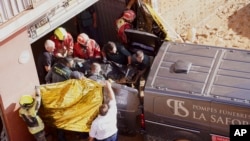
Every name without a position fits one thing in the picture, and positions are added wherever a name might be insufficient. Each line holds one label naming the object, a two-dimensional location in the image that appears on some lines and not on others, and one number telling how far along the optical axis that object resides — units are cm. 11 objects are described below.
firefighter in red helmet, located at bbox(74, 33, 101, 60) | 1195
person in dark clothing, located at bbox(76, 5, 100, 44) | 1323
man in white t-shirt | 1003
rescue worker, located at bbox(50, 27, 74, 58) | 1194
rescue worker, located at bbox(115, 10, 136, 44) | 1241
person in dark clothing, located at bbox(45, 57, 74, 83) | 1112
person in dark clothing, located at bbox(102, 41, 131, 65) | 1179
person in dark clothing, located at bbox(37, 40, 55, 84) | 1152
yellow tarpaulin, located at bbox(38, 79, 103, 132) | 1065
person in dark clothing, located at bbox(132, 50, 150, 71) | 1126
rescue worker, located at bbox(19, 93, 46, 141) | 1050
